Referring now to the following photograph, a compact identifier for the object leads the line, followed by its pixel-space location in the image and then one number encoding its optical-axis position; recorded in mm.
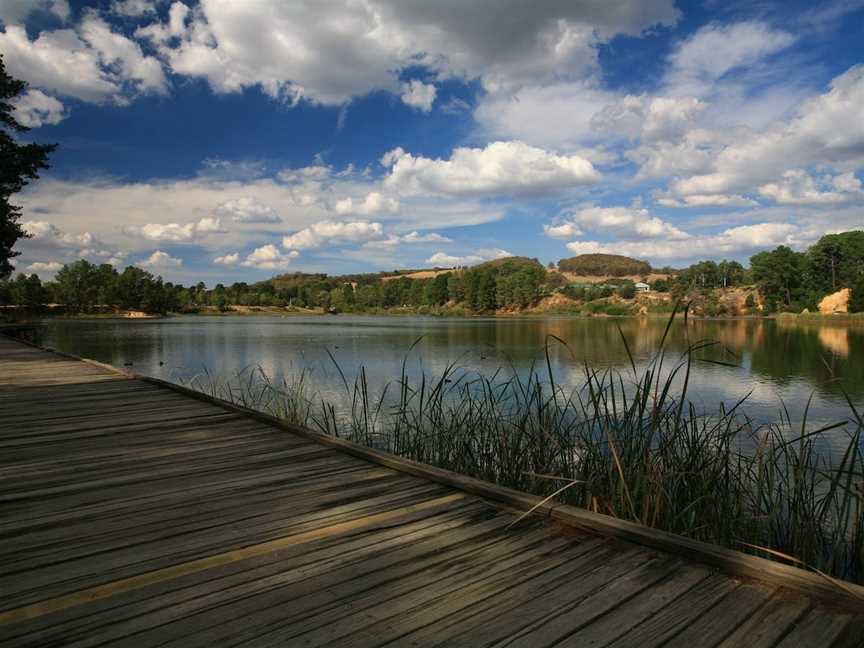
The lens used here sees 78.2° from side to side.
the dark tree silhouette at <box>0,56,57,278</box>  16938
